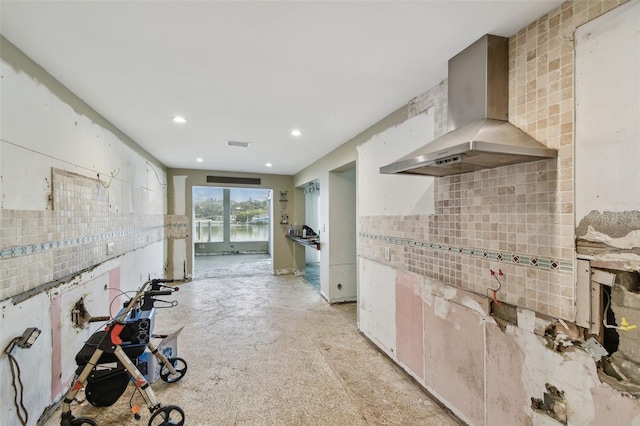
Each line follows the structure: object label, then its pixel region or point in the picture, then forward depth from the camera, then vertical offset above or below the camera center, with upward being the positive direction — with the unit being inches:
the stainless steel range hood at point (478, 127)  52.8 +19.3
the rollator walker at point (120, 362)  68.9 -40.2
